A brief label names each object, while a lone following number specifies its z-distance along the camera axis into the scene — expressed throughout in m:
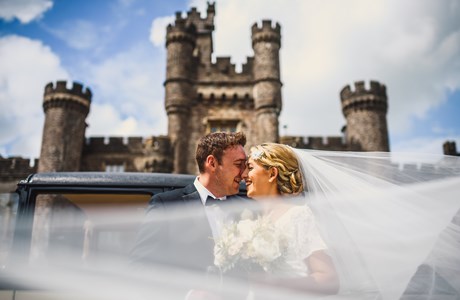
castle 20.23
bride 2.33
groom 2.72
